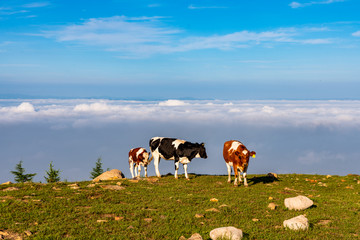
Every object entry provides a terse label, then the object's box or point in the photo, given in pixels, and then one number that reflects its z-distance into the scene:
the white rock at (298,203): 15.33
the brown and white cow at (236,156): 21.38
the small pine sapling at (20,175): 45.19
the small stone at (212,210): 14.31
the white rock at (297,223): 12.12
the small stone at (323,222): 13.34
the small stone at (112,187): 18.67
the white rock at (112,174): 25.96
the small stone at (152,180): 22.24
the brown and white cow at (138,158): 26.44
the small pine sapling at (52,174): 44.53
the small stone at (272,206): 15.23
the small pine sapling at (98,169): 52.81
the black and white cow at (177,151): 24.72
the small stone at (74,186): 18.77
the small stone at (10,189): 17.54
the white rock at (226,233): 10.63
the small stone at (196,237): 10.52
